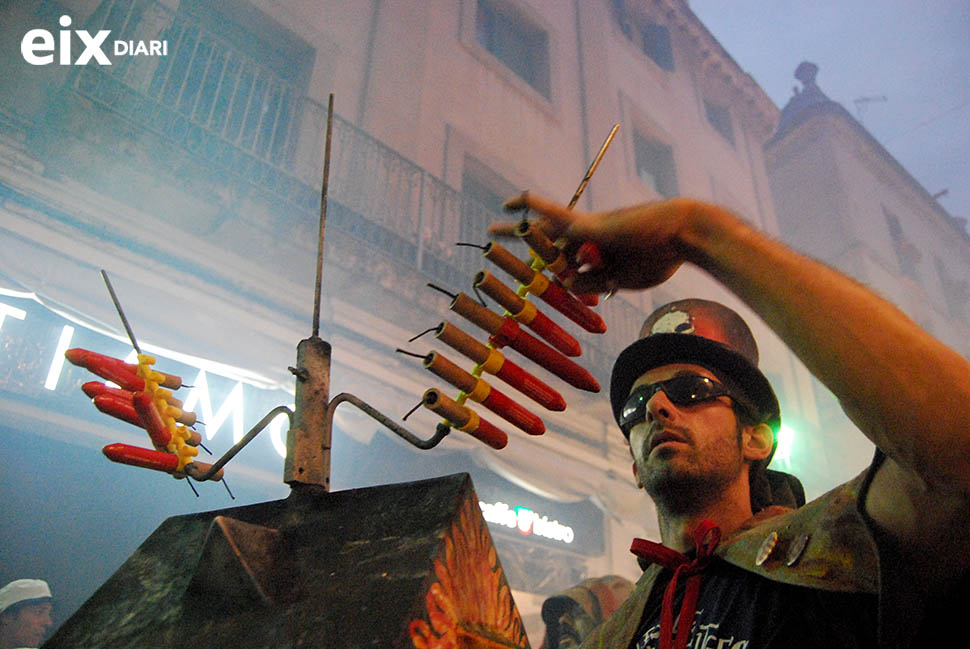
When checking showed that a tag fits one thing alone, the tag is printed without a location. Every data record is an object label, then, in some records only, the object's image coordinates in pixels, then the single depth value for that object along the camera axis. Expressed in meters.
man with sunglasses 0.82
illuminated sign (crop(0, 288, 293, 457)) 4.81
